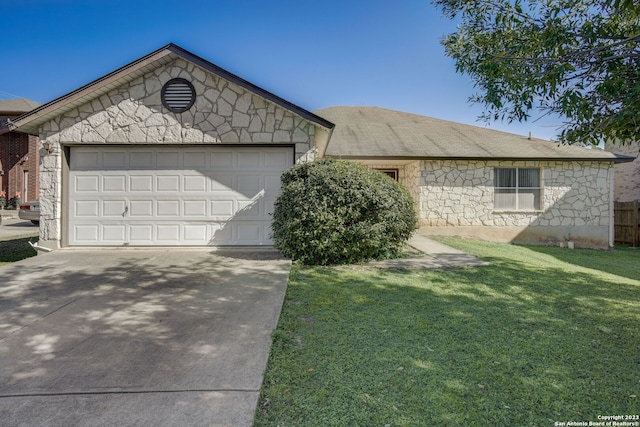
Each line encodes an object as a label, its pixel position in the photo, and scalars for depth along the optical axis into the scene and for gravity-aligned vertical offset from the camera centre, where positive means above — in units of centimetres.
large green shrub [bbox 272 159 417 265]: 664 -16
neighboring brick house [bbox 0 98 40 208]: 2380 +295
